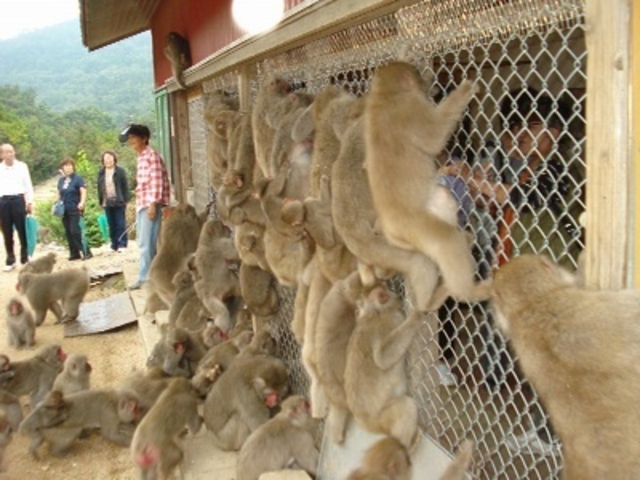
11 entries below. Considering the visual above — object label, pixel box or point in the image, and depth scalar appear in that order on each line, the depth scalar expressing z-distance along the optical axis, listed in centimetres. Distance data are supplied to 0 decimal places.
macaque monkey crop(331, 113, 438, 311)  388
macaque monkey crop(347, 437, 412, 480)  393
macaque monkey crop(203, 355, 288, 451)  603
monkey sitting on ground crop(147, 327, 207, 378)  735
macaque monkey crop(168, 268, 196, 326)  848
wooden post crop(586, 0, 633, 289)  231
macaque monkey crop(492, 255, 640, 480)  217
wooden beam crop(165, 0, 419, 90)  374
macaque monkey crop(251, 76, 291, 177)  602
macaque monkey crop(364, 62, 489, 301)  351
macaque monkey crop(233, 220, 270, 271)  628
